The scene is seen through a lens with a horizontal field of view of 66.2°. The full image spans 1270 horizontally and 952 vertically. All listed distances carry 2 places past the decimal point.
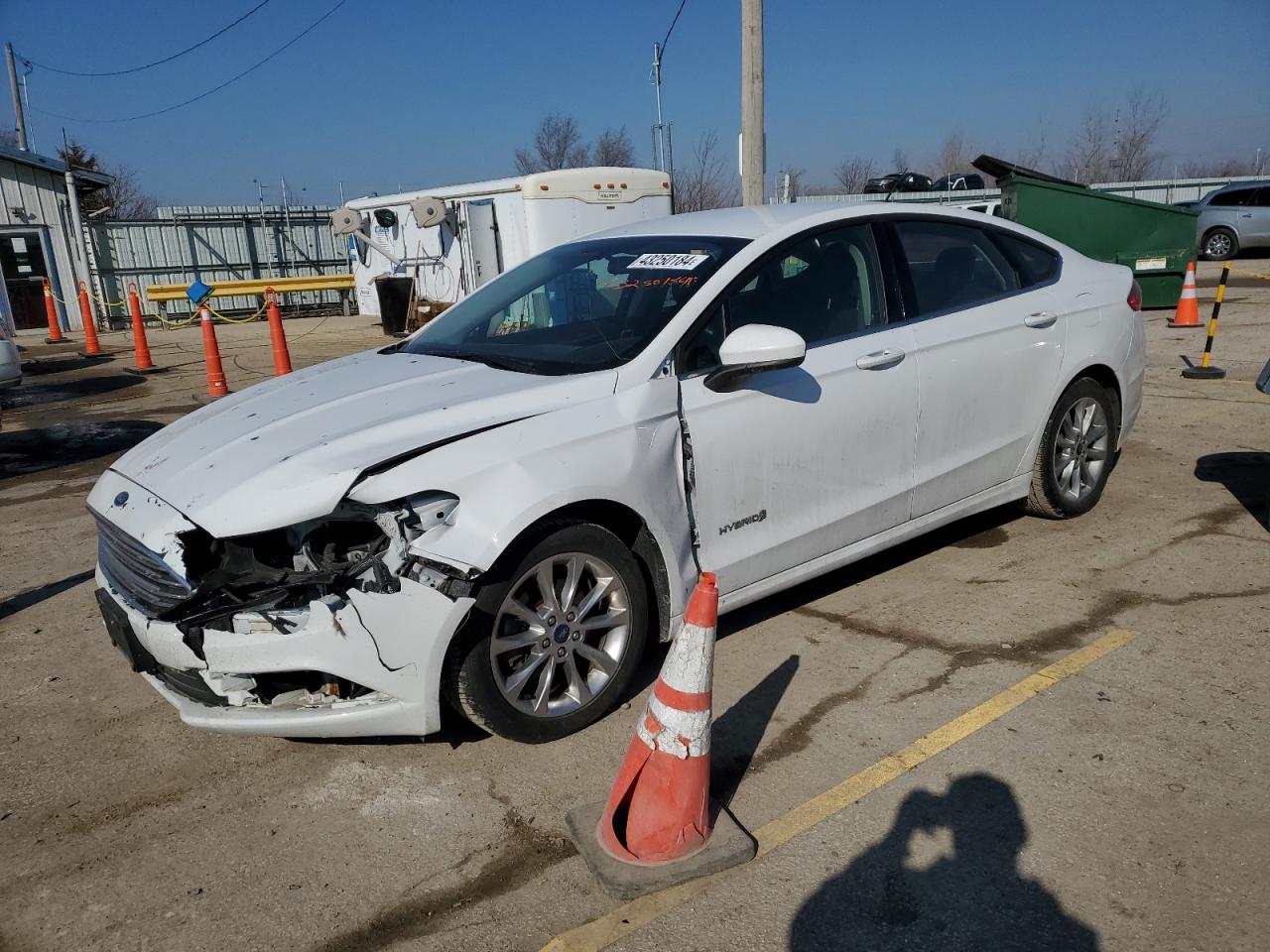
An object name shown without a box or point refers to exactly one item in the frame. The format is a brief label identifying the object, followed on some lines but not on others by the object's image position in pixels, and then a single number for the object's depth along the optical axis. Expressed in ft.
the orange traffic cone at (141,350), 46.37
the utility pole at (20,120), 110.11
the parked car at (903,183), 103.23
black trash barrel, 56.34
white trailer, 47.21
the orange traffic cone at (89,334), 54.49
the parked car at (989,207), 49.80
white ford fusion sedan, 9.52
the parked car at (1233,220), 73.92
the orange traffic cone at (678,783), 8.57
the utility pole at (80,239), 69.82
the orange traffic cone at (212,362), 33.47
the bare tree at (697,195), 109.09
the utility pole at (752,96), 34.32
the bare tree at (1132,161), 181.16
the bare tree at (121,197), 155.63
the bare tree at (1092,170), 184.53
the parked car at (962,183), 113.60
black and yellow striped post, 29.12
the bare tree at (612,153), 136.56
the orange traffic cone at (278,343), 34.04
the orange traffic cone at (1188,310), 38.86
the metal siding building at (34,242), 66.74
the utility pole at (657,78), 82.99
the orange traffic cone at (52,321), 62.23
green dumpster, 41.70
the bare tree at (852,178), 166.50
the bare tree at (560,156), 141.69
